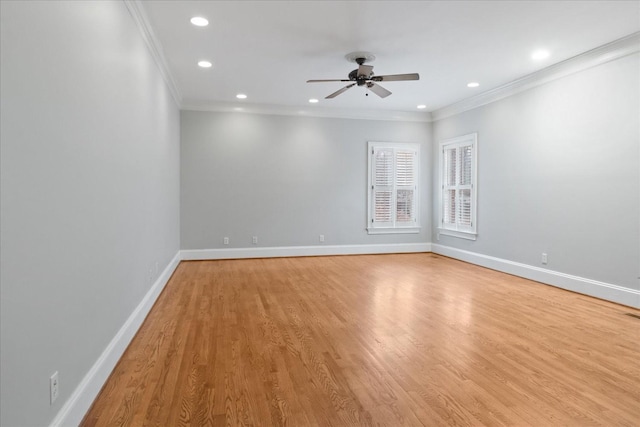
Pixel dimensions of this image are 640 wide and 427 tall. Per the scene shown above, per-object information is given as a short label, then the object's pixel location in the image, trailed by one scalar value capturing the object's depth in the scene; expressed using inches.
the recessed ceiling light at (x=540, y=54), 167.4
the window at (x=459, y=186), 250.2
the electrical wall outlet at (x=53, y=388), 61.5
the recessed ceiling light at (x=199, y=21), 135.3
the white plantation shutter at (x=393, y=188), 290.7
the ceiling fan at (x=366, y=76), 164.6
